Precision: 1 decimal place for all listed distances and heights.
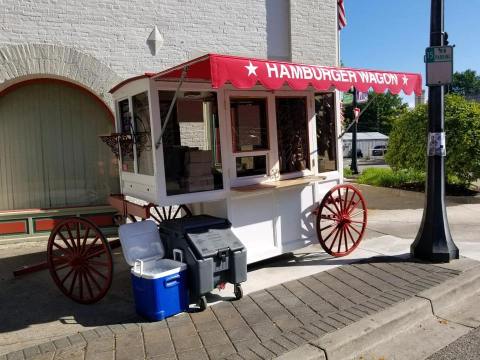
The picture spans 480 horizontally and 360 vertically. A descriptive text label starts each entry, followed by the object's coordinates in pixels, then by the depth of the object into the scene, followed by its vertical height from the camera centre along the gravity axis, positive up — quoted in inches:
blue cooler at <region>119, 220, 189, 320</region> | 164.1 -46.5
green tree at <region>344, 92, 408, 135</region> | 2389.3 +137.5
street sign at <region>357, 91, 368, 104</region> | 580.2 +54.8
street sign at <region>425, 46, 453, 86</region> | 221.1 +35.2
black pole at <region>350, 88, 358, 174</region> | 833.8 -32.9
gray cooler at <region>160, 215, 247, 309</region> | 170.2 -41.0
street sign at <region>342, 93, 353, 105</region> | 716.7 +66.2
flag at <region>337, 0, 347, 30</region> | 402.7 +112.2
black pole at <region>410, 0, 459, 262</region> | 224.1 -21.9
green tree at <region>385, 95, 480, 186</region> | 409.7 -2.6
